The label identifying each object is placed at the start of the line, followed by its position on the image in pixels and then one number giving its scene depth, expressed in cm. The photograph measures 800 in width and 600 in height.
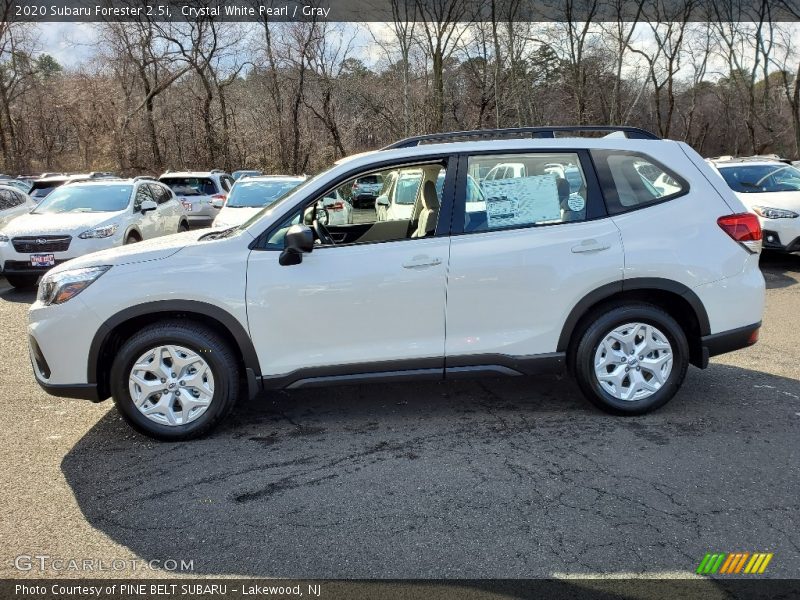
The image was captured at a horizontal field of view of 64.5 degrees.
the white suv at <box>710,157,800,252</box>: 958
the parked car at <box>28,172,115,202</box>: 1639
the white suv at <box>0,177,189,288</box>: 938
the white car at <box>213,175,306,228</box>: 1116
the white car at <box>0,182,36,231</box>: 1191
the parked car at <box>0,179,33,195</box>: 1853
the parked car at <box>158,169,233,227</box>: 1731
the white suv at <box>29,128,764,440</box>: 400
